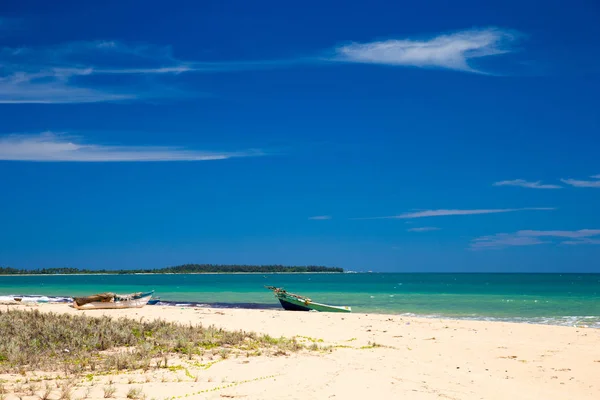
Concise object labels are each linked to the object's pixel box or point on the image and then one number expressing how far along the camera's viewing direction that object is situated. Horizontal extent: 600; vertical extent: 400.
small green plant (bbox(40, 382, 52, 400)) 7.95
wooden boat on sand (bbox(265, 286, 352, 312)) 31.98
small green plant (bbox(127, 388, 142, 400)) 8.20
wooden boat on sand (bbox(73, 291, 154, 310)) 29.00
